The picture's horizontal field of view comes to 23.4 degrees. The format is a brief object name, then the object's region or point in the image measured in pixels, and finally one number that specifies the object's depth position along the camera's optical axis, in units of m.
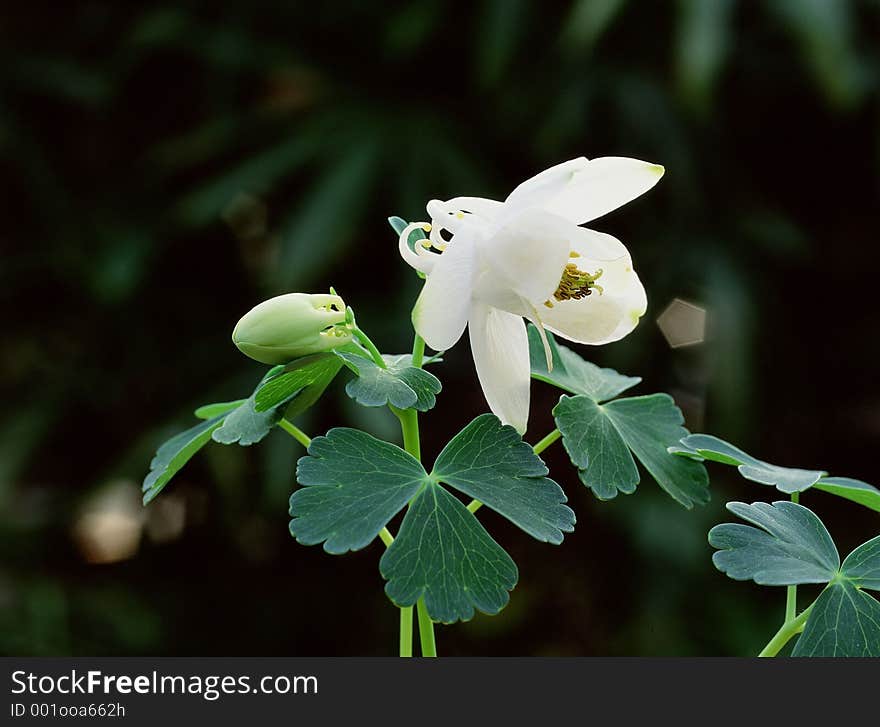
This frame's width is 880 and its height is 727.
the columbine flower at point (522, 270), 0.34
